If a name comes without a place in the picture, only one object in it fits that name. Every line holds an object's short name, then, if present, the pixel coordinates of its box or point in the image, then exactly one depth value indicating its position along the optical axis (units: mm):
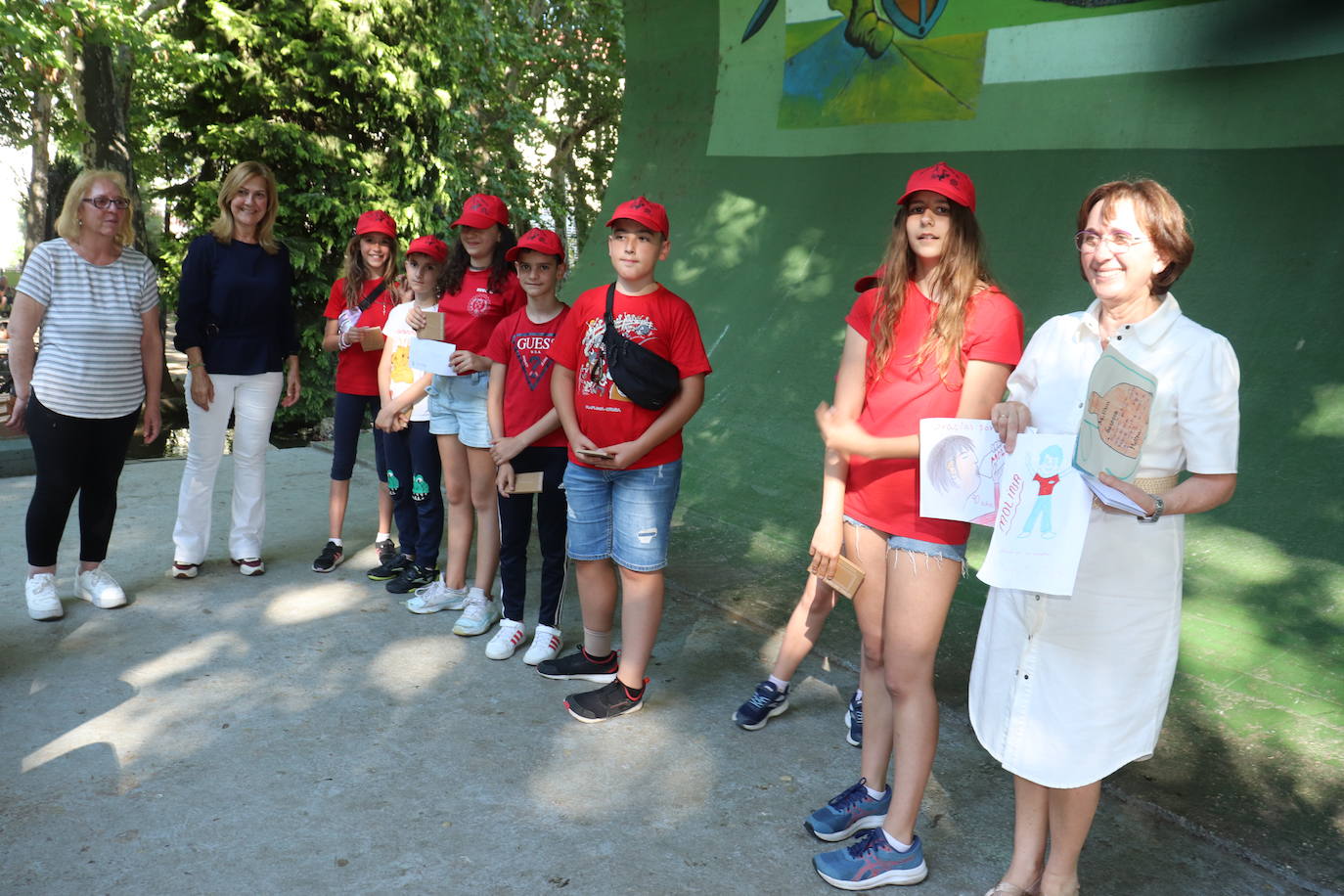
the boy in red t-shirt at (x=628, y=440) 3643
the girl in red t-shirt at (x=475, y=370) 4516
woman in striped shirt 4383
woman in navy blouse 4910
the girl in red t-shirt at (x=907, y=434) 2744
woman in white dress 2260
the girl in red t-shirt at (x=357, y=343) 5336
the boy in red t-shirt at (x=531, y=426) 4152
